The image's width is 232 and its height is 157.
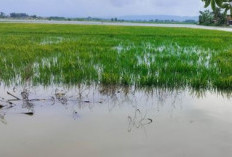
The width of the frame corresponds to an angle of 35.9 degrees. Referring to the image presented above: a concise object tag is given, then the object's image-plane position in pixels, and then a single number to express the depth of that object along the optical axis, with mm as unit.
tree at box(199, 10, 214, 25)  54244
